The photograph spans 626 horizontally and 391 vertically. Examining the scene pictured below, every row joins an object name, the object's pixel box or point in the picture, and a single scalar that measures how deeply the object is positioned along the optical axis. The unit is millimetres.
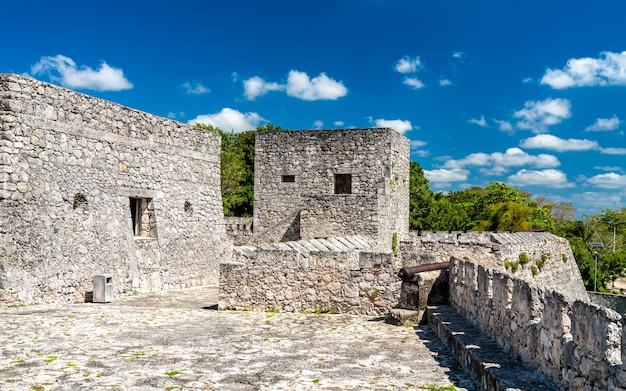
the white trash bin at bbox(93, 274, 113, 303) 11992
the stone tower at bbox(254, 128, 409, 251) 19062
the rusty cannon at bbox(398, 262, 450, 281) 9647
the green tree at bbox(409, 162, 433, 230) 34562
